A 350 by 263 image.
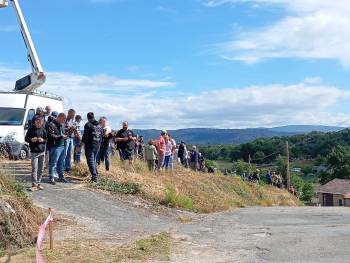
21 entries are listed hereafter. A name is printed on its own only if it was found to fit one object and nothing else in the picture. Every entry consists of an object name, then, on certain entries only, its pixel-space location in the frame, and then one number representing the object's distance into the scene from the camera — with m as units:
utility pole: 36.51
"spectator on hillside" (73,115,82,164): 14.86
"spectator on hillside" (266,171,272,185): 37.00
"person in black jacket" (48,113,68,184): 12.61
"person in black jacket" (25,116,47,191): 11.73
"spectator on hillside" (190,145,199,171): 28.00
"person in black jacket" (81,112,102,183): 13.40
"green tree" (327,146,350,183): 97.56
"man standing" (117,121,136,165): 16.59
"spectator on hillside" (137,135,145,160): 21.39
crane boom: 21.16
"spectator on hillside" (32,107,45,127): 12.28
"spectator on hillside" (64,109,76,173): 13.77
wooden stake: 7.91
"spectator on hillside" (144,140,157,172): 18.22
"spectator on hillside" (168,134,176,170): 20.84
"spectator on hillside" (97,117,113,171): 14.94
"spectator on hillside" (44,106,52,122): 14.42
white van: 17.25
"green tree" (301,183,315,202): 88.80
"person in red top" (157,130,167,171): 19.09
